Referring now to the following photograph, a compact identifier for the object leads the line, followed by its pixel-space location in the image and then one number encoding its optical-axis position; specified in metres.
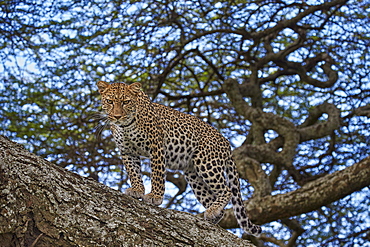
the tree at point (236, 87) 18.91
